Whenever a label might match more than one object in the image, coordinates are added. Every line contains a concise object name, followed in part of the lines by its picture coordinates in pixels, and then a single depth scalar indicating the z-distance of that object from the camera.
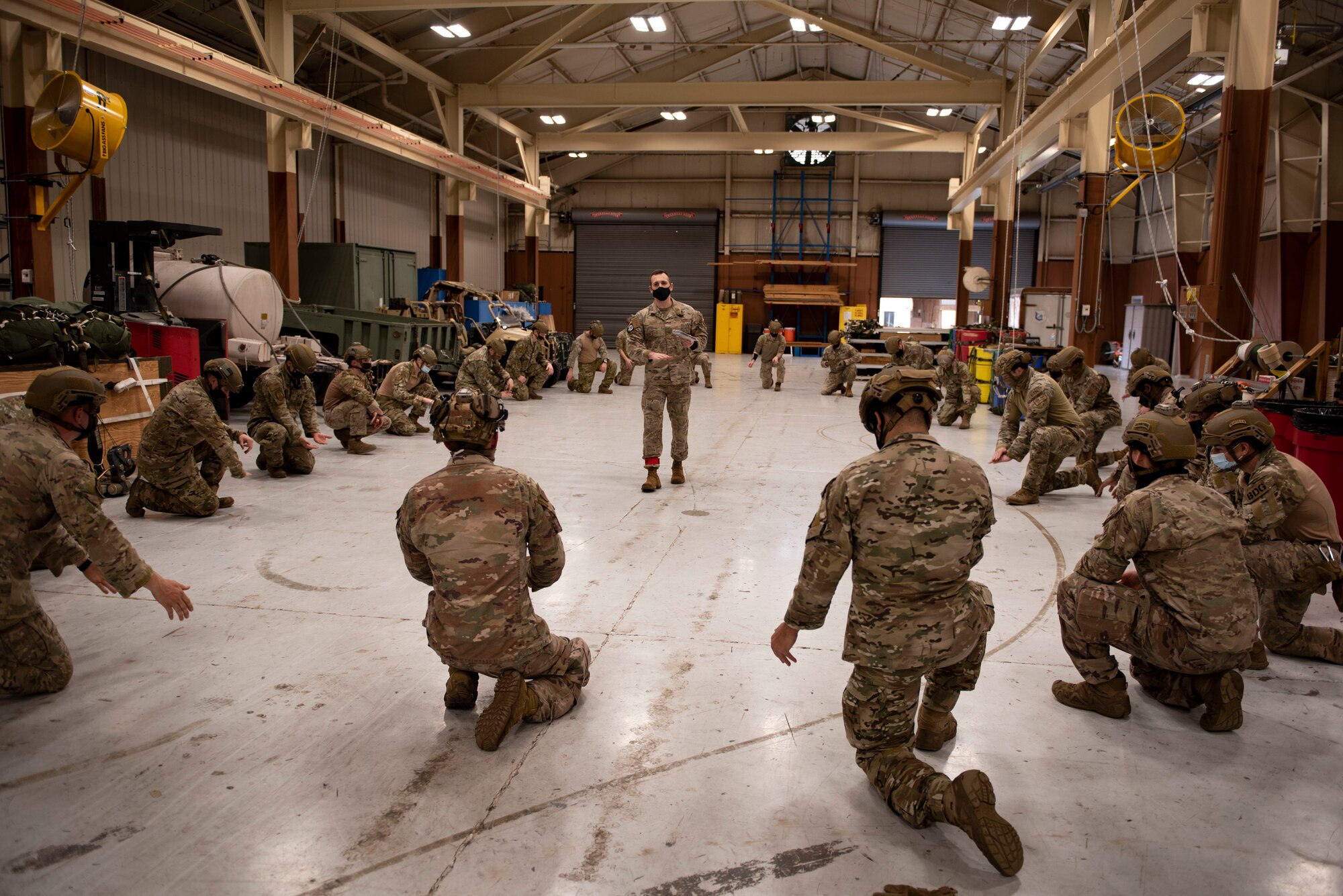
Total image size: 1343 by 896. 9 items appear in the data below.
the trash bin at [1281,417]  6.20
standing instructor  7.58
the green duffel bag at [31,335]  6.64
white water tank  11.14
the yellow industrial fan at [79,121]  7.84
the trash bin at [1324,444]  5.43
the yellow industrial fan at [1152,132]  9.16
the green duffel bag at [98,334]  7.03
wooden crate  7.44
